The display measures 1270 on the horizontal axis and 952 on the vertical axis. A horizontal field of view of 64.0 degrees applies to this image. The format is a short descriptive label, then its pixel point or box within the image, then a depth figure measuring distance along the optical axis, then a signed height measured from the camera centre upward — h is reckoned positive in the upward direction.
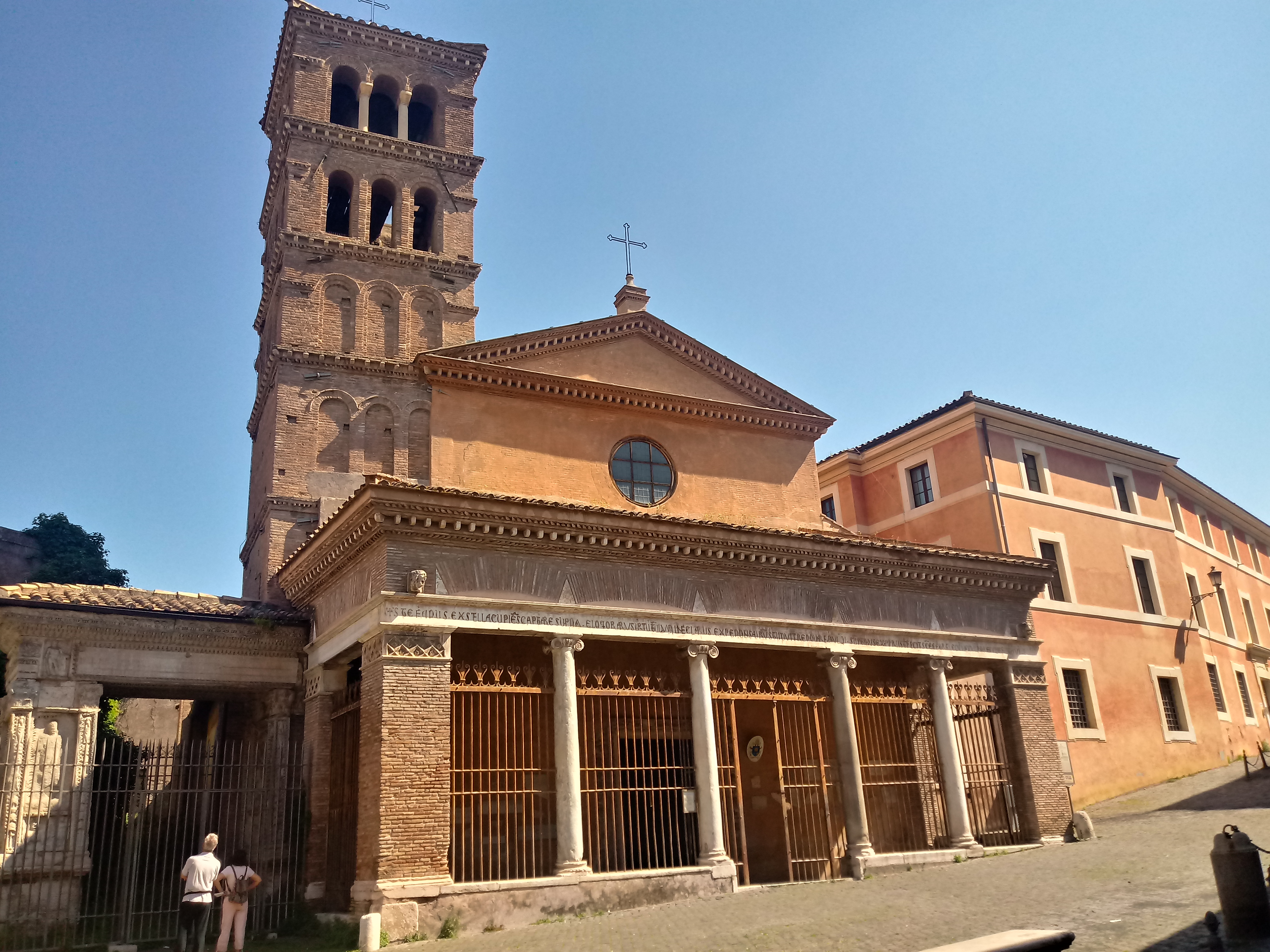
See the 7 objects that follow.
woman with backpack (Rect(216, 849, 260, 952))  11.20 -0.60
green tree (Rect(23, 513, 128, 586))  34.91 +9.71
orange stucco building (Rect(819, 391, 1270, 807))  22.16 +5.19
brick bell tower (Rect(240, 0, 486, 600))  18.98 +11.23
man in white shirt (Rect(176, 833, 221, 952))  10.93 -0.58
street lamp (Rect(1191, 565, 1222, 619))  24.89 +4.50
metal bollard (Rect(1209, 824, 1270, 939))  7.91 -0.89
